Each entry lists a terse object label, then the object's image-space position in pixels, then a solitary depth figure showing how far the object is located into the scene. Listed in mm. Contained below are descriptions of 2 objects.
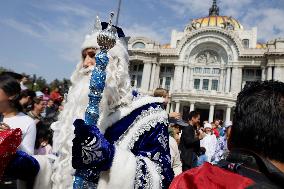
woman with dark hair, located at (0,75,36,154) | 1900
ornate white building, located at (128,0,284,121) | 21126
